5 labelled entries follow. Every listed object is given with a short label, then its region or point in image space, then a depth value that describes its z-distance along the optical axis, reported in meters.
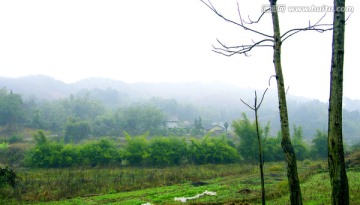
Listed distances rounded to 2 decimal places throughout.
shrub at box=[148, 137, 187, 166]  29.42
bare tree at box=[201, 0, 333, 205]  3.89
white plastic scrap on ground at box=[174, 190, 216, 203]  13.38
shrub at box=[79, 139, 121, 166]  28.03
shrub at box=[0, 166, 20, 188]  8.91
